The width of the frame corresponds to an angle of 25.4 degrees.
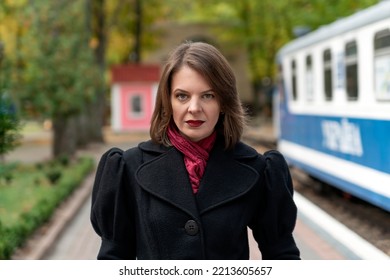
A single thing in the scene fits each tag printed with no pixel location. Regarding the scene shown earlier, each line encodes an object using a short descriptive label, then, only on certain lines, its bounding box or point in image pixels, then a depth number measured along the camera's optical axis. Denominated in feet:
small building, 148.77
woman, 9.89
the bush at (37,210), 31.40
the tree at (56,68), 70.74
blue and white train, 35.63
